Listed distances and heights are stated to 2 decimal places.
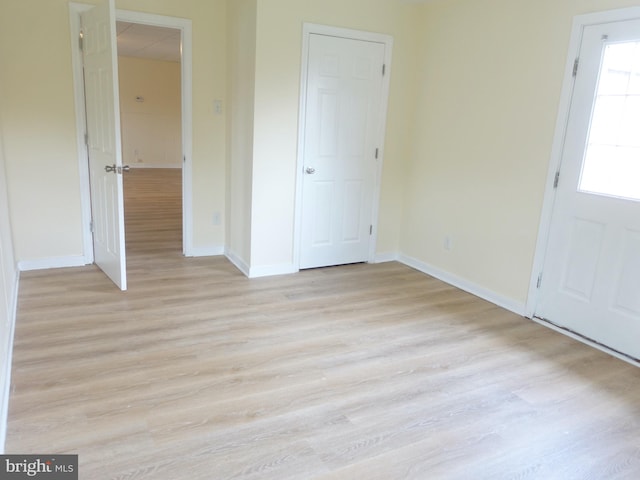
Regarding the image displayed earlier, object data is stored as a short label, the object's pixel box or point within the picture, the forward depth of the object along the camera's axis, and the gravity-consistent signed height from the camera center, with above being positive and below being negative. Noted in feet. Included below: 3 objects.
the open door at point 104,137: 11.17 -0.39
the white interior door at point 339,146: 13.48 -0.33
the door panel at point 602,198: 9.47 -0.99
